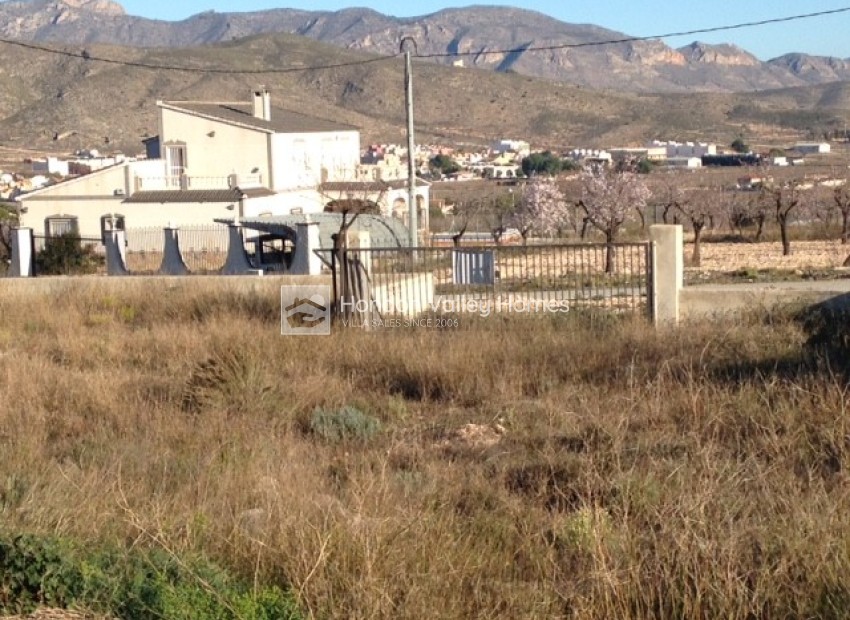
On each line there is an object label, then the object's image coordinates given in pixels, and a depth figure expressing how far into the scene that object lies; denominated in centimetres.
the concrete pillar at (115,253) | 2855
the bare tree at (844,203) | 4816
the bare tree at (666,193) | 5154
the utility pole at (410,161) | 2999
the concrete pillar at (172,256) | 2766
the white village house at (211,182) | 4784
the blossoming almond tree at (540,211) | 4909
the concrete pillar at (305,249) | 2588
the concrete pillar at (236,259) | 2697
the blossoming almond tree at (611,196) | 4619
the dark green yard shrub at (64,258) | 3177
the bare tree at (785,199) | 4450
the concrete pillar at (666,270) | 1770
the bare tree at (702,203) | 5044
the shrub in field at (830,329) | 1288
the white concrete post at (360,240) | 2005
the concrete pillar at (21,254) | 2861
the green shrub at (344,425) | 1041
